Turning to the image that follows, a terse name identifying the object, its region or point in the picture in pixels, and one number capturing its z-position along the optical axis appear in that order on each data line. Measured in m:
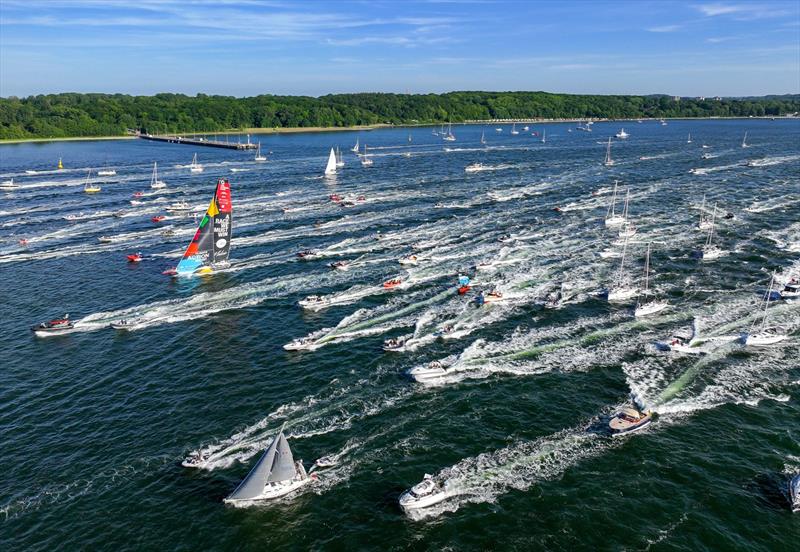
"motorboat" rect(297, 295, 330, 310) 87.38
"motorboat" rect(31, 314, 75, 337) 80.81
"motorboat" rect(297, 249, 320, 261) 111.81
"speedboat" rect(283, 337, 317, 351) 74.81
